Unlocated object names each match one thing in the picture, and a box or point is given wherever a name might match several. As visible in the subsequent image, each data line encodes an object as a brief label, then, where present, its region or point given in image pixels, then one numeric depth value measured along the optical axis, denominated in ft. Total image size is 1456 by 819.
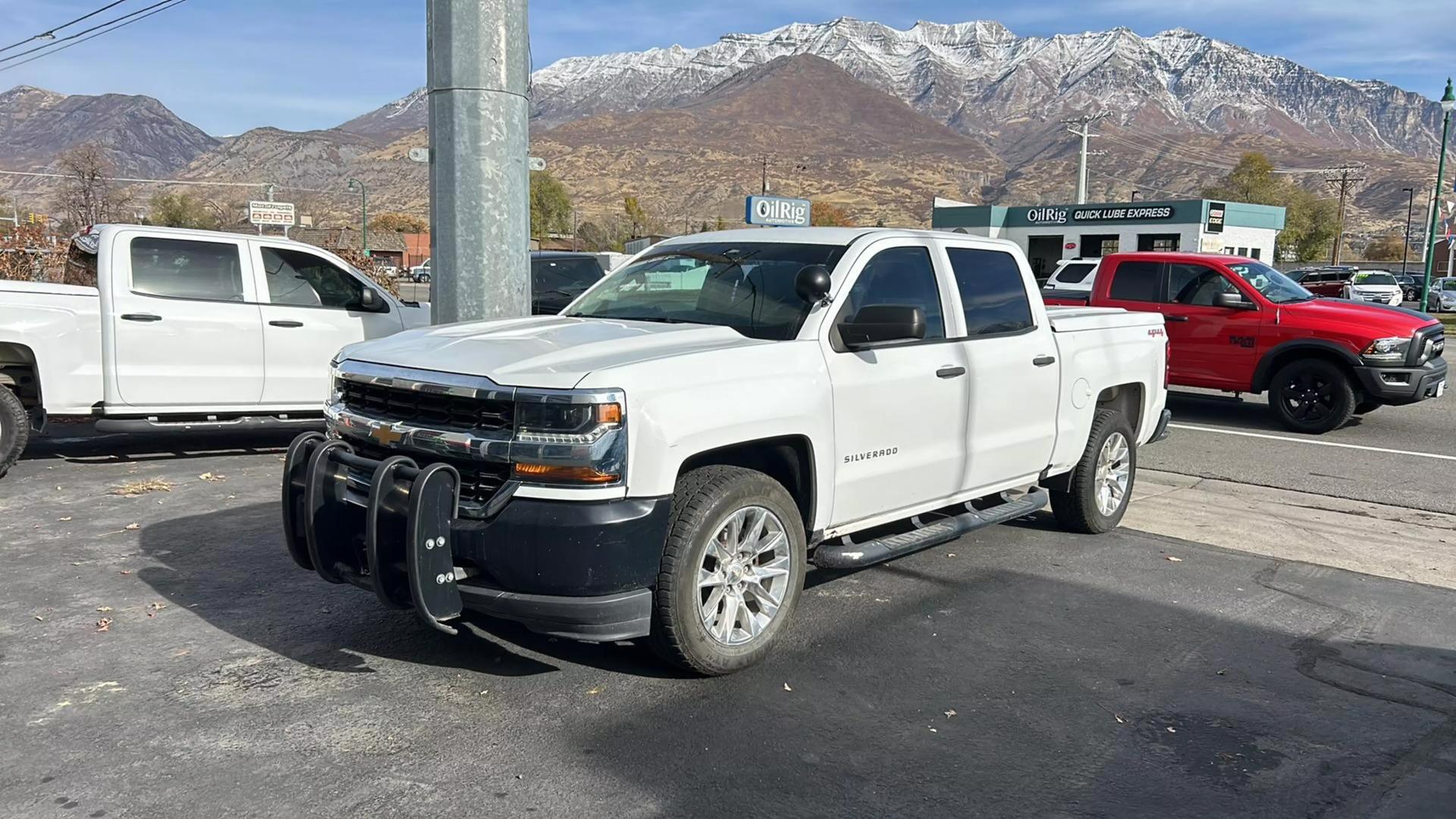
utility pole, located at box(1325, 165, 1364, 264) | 299.58
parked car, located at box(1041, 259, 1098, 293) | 63.36
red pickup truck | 37.19
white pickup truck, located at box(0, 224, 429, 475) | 27.09
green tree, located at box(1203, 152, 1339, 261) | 311.06
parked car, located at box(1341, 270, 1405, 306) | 136.67
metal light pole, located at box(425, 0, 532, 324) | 27.14
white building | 167.63
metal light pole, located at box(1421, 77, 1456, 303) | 93.76
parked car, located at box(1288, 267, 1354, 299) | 134.82
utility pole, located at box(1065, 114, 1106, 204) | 179.73
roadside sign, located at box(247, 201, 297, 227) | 174.63
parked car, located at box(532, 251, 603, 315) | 50.49
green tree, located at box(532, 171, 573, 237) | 344.69
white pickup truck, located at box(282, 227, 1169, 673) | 13.07
